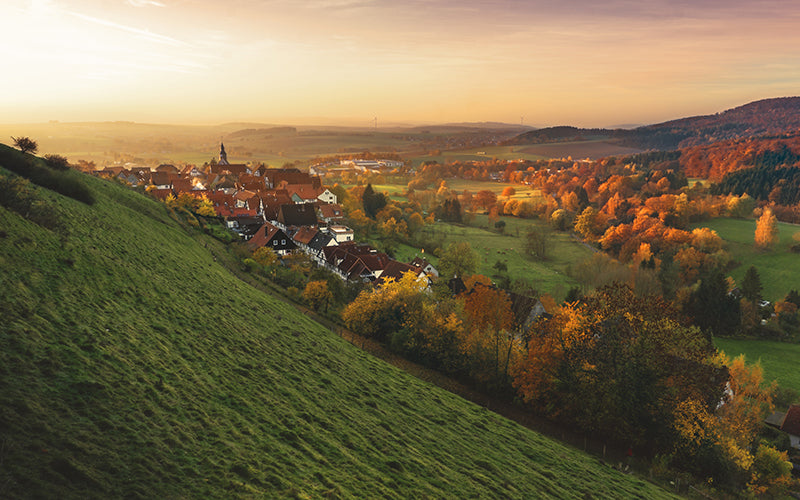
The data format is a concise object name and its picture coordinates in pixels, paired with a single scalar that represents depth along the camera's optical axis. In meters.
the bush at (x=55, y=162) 35.21
